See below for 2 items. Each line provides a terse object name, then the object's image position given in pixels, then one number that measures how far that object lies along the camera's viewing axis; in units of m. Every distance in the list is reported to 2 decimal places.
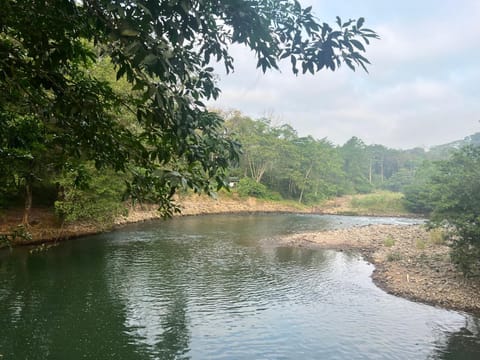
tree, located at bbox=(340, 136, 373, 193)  75.44
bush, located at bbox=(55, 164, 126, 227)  21.06
